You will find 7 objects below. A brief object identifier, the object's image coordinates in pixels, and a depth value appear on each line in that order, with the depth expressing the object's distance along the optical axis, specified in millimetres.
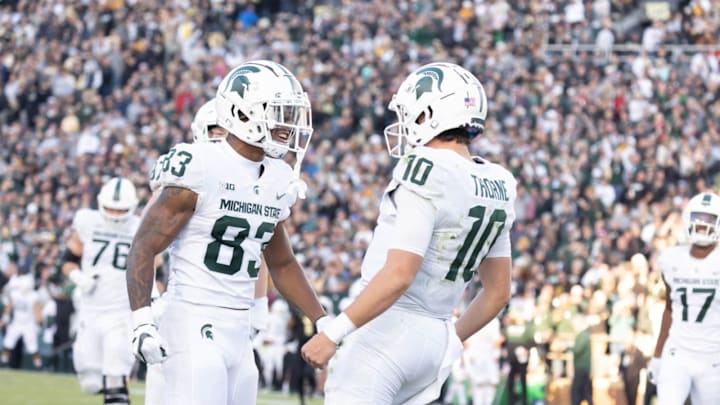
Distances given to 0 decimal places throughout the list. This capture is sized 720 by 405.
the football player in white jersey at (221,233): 11164
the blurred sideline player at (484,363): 28953
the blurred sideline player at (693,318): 17859
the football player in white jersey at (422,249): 9844
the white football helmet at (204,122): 14773
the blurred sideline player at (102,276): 20234
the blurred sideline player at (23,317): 36406
